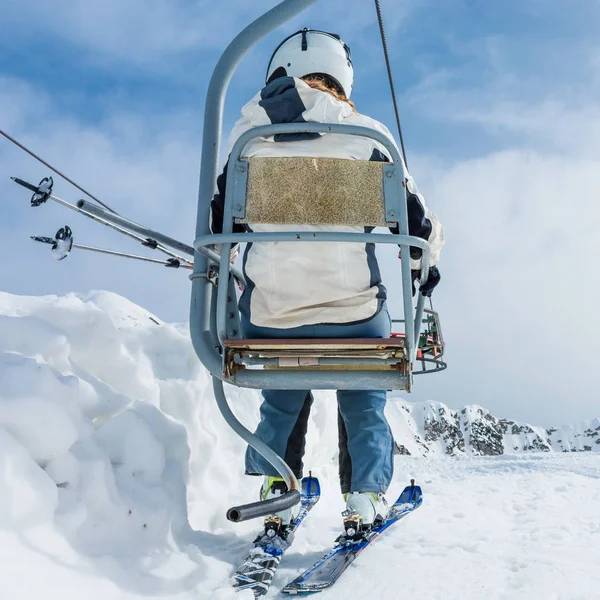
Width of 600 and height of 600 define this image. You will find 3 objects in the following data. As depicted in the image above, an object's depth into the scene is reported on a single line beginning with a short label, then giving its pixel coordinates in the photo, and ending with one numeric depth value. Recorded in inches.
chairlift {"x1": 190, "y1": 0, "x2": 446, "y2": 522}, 75.2
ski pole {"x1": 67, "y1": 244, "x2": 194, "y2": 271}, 130.0
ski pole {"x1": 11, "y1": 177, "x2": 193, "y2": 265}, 117.6
